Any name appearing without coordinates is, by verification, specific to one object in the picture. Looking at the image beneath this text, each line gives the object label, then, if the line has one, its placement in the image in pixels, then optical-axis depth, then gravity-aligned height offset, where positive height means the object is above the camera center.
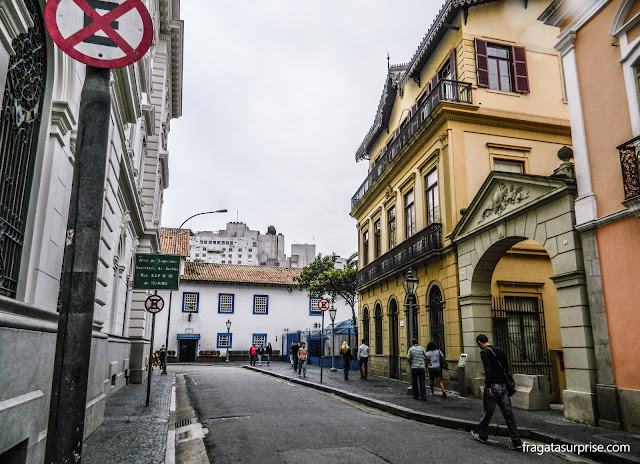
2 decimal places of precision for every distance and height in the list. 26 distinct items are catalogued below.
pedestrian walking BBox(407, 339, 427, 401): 13.71 -0.57
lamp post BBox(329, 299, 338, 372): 21.48 +1.36
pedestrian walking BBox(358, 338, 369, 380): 21.35 -0.63
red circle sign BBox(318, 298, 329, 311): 18.80 +1.48
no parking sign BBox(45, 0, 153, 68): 2.68 +1.72
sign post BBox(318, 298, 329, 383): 18.80 +1.48
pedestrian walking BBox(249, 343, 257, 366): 35.89 -0.88
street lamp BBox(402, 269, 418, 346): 15.12 +1.75
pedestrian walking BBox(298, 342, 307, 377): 23.12 -0.60
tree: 35.25 +4.66
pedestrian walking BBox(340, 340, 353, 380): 21.19 -0.55
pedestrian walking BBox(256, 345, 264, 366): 36.14 -0.88
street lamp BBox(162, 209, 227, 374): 24.08 +6.36
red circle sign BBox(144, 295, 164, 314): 12.80 +0.99
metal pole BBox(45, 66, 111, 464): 2.25 +0.32
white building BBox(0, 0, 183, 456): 4.43 +1.53
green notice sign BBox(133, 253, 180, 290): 12.43 +1.75
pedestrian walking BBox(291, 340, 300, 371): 27.52 -0.55
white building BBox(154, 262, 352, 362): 43.81 +3.01
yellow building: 12.54 +4.33
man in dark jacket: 7.91 -0.71
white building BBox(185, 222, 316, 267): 116.88 +23.33
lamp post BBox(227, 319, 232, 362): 43.75 +1.06
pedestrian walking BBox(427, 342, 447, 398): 14.36 -0.54
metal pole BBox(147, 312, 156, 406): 11.76 -0.77
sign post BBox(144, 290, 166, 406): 12.80 +0.99
